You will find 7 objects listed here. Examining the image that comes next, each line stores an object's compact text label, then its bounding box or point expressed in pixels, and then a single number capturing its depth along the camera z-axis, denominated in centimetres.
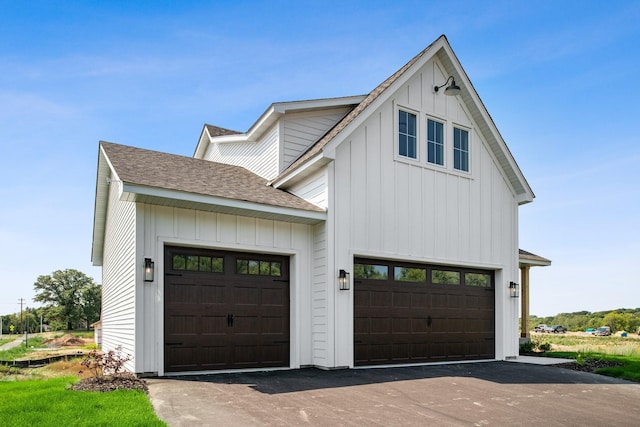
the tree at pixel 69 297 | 5591
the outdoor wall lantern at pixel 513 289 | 1362
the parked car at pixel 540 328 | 5070
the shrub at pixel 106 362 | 837
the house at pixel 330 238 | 944
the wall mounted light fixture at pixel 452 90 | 1140
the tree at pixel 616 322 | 4975
